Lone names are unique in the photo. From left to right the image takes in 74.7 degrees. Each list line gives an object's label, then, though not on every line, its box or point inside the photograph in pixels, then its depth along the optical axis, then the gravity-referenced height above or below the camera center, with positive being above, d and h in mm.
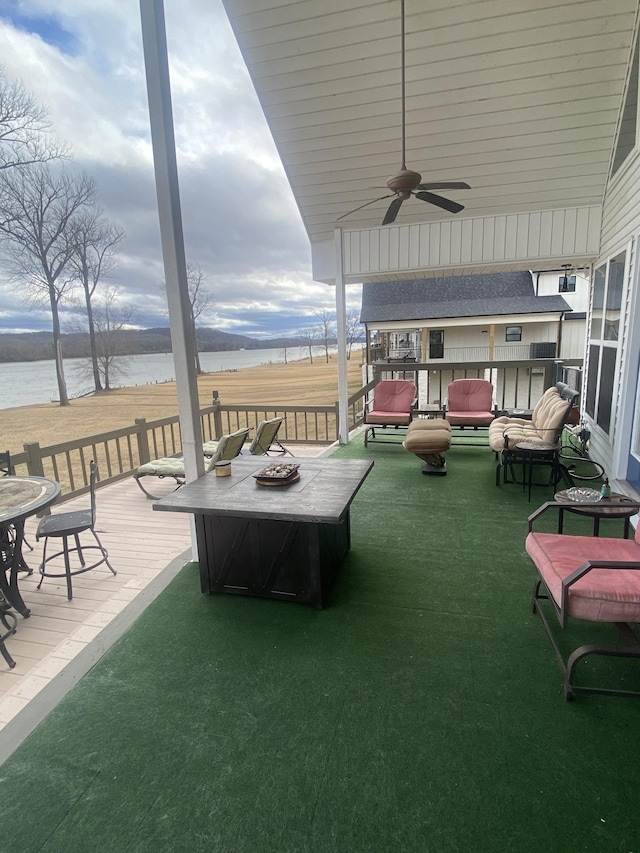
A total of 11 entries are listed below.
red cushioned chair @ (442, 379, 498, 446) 5945 -750
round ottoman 4621 -1041
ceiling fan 3189 +1235
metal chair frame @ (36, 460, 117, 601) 2916 -1193
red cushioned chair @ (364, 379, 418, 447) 6117 -762
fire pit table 2365 -1068
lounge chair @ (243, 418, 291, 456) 4672 -980
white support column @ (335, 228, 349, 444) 6285 -51
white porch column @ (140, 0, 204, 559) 2414 +809
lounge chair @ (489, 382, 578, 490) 4121 -975
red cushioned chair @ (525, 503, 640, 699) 1717 -1038
